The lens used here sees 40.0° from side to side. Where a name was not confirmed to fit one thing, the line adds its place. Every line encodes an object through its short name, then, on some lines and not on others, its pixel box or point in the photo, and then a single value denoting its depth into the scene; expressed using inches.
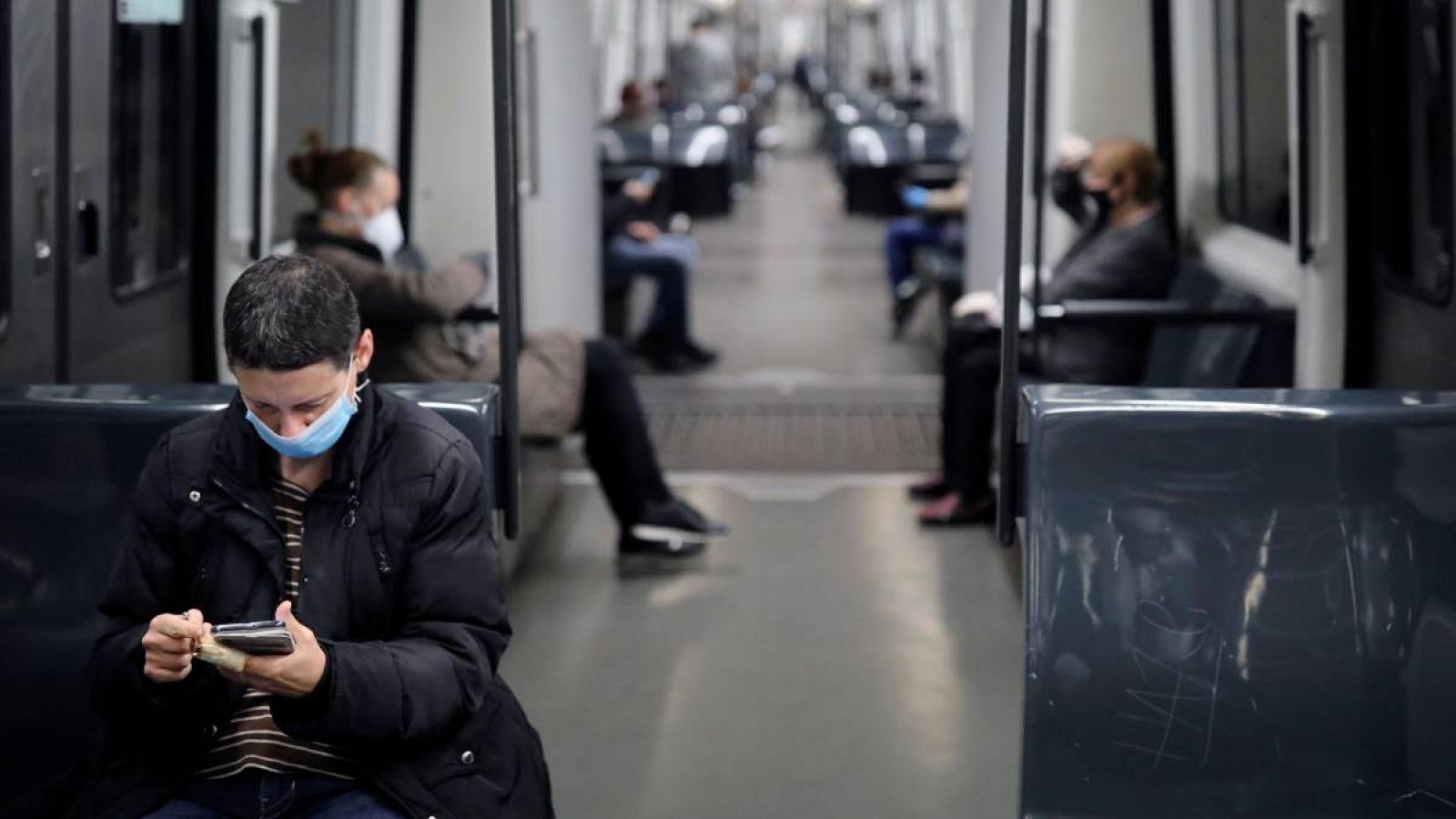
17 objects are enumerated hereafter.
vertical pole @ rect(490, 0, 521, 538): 131.3
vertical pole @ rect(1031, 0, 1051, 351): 184.7
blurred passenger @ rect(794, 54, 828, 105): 1252.5
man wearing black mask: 235.1
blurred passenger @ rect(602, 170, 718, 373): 376.3
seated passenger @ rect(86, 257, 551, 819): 97.4
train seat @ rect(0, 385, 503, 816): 130.6
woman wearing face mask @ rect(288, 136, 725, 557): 209.6
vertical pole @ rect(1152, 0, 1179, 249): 268.4
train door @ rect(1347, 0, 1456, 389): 173.8
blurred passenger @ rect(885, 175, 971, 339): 406.3
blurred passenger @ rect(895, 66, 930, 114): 760.3
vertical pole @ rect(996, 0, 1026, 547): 128.0
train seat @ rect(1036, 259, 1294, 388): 207.9
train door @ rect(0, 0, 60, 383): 153.2
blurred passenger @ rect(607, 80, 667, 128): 487.5
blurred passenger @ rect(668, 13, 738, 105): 780.6
